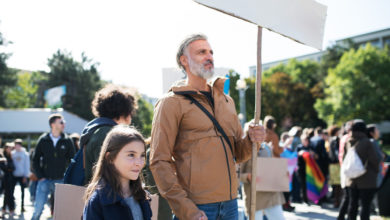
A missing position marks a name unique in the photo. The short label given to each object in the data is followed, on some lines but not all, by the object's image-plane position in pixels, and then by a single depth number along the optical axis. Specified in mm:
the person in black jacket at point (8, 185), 9177
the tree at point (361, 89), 48816
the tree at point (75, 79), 41781
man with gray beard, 2566
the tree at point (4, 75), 30453
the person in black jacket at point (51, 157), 6773
